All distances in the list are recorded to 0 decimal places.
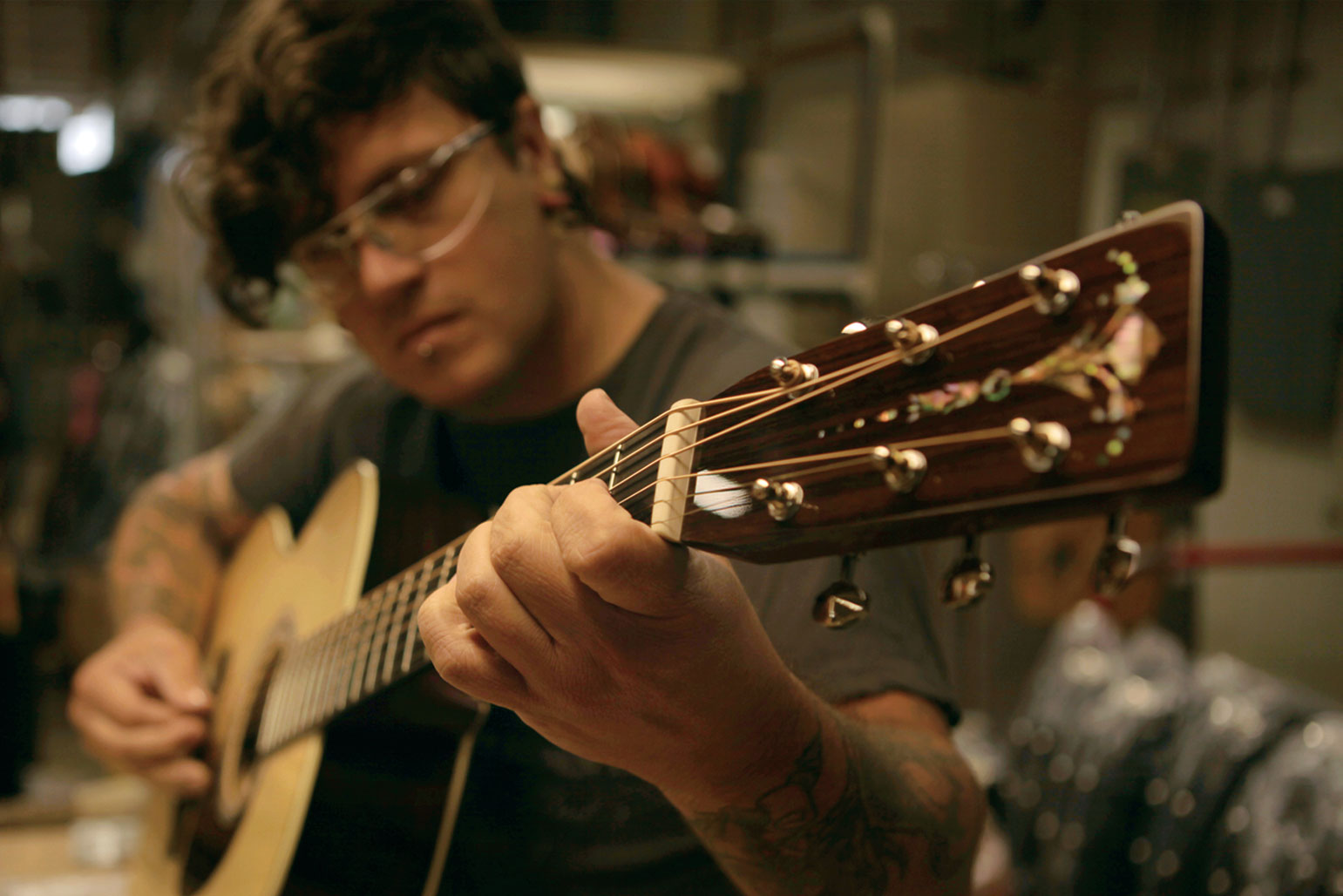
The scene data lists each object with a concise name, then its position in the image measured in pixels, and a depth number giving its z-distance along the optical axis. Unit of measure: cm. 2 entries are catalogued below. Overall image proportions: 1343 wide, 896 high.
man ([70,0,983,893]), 57
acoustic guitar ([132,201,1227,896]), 36
